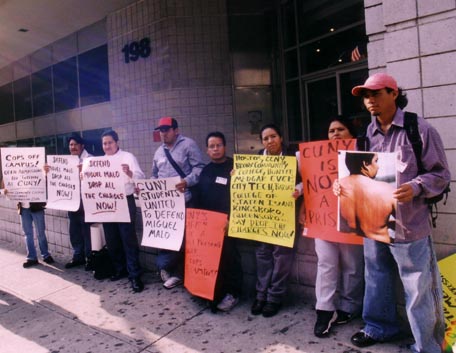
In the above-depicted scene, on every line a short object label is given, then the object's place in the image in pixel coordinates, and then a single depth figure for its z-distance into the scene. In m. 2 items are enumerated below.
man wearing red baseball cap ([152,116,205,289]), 4.46
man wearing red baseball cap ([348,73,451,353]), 2.52
